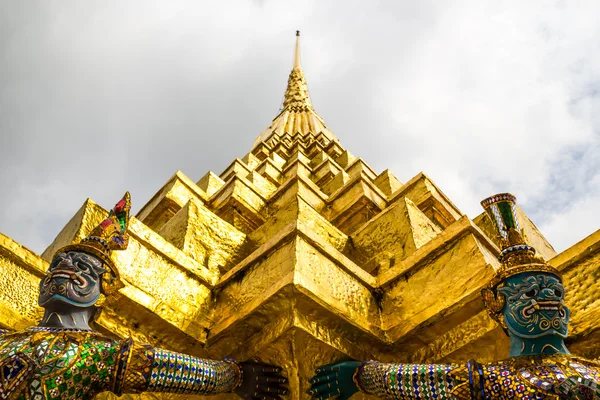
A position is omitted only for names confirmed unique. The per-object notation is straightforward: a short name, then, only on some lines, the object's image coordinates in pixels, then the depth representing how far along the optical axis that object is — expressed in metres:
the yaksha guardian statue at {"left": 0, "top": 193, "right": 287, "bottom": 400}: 2.48
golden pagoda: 3.24
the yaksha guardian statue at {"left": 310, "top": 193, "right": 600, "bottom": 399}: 2.40
